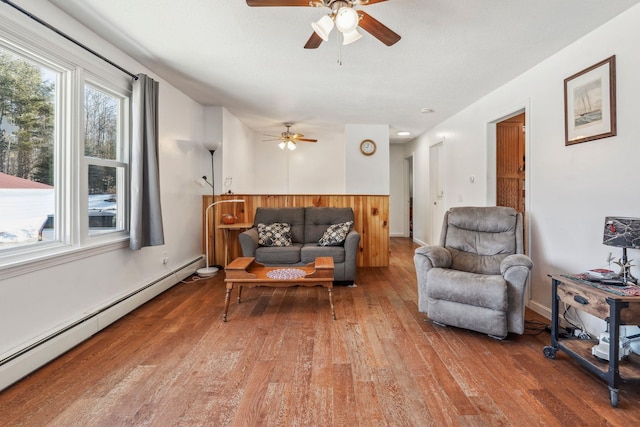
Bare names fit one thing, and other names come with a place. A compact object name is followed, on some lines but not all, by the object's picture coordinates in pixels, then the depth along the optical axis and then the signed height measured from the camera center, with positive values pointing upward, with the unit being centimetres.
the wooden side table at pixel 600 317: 163 -63
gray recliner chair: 229 -51
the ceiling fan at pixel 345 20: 170 +115
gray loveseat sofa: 370 -47
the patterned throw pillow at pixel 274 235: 392 -31
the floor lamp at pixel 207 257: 414 -64
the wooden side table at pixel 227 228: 420 -23
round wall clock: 546 +114
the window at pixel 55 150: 190 +46
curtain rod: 184 +124
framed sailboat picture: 219 +82
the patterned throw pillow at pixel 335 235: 386 -30
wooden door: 400 +63
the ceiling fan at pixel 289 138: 564 +135
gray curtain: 281 +40
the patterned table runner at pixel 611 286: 170 -45
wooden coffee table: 270 -60
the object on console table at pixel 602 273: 193 -41
